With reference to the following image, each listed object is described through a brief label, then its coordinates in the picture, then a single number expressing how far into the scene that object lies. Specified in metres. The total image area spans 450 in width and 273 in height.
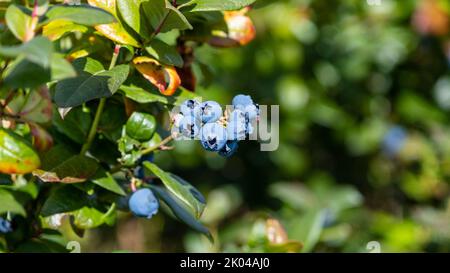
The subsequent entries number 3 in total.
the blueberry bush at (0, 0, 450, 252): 0.56
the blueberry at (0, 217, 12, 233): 0.61
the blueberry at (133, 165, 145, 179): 0.62
